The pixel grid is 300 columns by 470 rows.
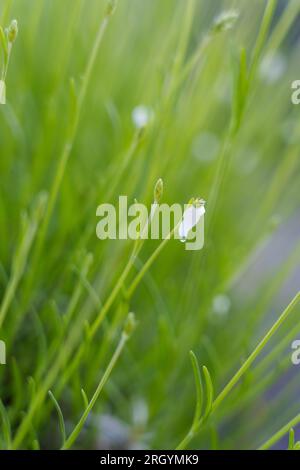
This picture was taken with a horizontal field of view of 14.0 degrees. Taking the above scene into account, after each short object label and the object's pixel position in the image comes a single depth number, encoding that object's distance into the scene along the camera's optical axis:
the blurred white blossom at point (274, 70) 0.50
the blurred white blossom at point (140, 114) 0.39
